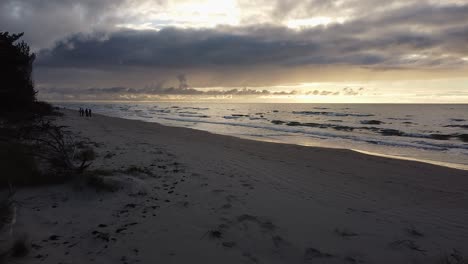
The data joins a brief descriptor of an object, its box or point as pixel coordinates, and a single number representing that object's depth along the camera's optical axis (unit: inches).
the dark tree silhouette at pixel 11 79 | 548.4
